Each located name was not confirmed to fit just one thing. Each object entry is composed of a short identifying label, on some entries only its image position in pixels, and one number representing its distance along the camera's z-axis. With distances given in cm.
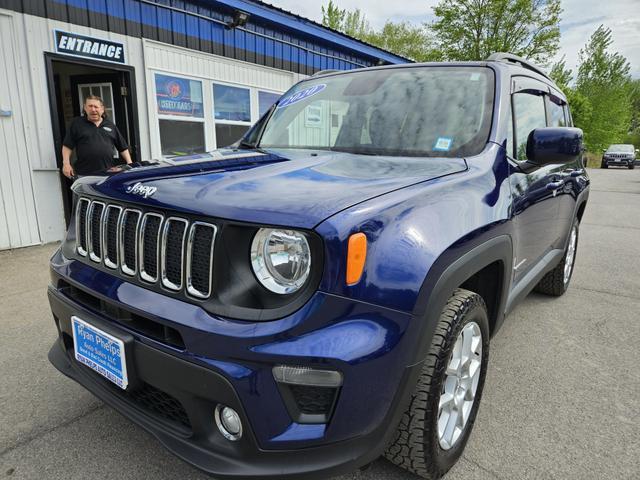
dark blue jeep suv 129
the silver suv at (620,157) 3098
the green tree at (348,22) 2756
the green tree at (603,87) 3606
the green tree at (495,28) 2294
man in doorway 534
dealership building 526
